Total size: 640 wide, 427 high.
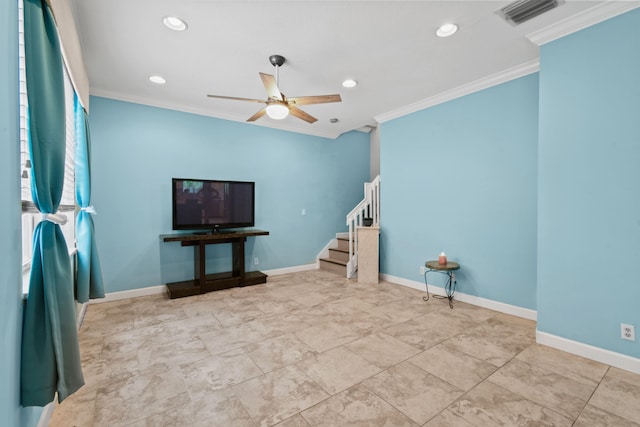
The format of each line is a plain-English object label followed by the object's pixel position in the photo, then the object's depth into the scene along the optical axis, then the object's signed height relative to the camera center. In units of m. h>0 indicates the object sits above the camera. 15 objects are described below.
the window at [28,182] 1.45 +0.21
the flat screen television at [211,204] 4.31 +0.11
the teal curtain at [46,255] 1.31 -0.23
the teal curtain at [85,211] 2.79 +0.00
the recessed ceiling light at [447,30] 2.58 +1.66
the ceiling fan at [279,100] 2.87 +1.15
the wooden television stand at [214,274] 4.16 -0.94
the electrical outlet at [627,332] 2.28 -0.96
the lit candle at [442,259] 3.80 -0.64
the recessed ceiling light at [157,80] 3.58 +1.66
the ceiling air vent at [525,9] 2.31 +1.67
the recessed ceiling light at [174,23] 2.48 +1.65
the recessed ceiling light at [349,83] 3.67 +1.65
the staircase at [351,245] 5.39 -0.69
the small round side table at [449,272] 3.71 -0.87
